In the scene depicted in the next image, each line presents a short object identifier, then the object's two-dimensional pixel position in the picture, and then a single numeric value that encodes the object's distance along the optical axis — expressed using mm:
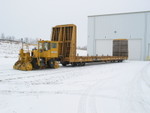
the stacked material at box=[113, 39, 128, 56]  23969
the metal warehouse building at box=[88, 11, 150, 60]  25125
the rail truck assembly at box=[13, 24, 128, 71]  11641
